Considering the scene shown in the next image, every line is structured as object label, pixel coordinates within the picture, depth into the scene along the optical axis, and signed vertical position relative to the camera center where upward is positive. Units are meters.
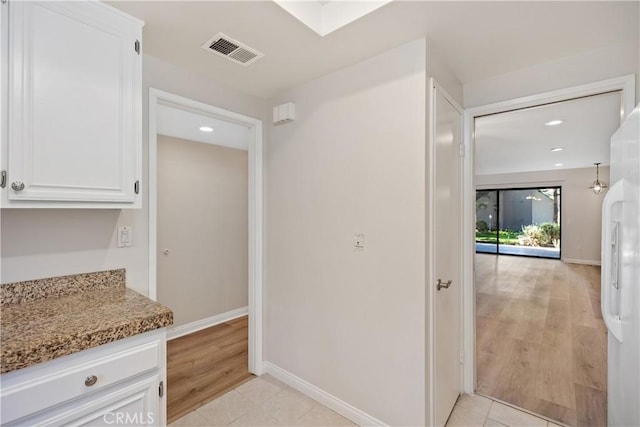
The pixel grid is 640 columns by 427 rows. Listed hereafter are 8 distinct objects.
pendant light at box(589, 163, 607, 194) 7.11 +0.67
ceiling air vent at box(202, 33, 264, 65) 1.71 +0.99
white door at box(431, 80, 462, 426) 1.75 -0.26
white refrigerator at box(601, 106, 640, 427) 0.98 -0.24
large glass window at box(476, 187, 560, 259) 8.60 -0.28
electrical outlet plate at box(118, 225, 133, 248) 1.72 -0.15
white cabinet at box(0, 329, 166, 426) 0.98 -0.66
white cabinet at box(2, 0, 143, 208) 1.17 +0.46
